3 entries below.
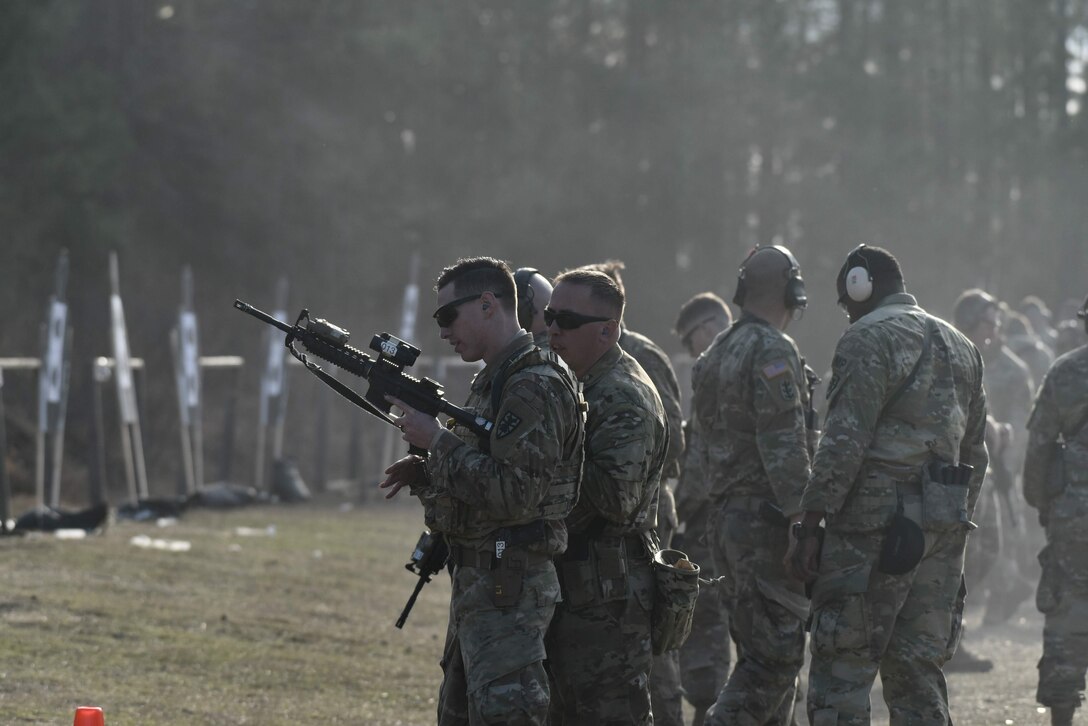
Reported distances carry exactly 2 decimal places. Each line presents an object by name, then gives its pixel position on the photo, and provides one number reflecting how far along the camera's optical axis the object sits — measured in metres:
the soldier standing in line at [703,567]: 16.91
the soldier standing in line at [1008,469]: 26.92
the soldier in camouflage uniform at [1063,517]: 16.83
